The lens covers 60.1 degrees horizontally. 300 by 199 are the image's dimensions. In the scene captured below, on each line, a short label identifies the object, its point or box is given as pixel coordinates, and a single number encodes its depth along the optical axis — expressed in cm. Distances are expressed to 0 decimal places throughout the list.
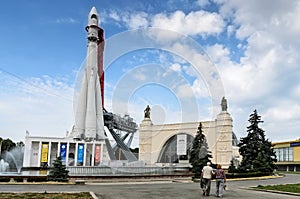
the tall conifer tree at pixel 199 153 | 2451
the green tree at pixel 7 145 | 5348
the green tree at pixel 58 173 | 1715
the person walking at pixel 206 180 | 1057
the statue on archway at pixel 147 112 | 5275
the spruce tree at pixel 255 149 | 2932
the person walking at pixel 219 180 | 1040
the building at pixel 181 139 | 4447
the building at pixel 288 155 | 5303
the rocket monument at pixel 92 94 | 2972
